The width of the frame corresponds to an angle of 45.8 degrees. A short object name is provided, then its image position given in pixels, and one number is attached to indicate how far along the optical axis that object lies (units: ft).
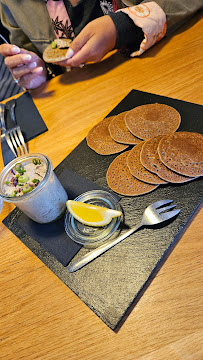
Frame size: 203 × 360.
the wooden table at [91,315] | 1.95
